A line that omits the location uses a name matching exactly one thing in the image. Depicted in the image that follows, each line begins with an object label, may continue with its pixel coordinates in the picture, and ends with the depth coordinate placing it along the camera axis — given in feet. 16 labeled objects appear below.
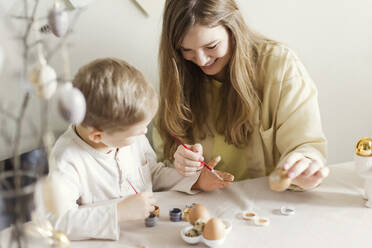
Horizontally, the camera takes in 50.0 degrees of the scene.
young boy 3.02
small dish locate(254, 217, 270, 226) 3.01
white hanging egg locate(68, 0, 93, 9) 4.20
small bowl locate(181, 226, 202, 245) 2.80
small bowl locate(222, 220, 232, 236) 2.87
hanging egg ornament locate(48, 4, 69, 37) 1.93
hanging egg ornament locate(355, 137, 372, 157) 3.21
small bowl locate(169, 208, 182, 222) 3.15
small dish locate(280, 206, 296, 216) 3.16
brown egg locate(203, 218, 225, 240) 2.73
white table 2.82
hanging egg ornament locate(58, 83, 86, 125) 1.79
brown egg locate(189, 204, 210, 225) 2.97
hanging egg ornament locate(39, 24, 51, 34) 2.20
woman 3.65
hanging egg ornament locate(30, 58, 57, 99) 1.80
